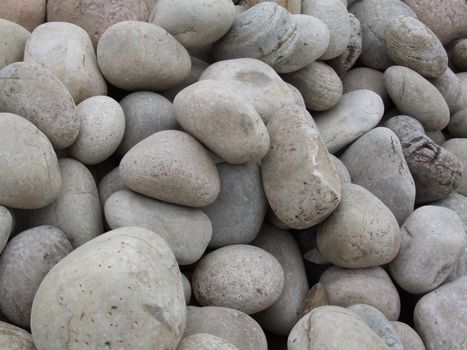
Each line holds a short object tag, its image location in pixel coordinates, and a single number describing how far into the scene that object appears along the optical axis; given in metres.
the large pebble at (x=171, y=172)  0.47
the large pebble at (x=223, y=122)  0.49
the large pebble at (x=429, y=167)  0.63
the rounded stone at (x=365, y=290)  0.52
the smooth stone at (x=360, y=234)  0.52
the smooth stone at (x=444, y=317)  0.50
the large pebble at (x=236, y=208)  0.53
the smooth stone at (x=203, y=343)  0.39
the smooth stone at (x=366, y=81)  0.76
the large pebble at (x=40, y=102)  0.49
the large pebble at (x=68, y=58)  0.56
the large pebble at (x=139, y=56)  0.55
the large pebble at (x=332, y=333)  0.41
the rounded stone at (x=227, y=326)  0.44
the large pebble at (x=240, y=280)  0.48
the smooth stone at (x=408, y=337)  0.50
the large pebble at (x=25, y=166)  0.44
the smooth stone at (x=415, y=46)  0.74
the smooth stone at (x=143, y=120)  0.55
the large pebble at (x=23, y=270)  0.43
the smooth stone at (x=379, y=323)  0.46
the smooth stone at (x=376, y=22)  0.80
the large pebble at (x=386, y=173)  0.60
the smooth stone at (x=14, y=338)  0.38
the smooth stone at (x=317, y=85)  0.68
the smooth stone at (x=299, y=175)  0.51
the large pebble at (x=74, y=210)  0.48
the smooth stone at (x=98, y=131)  0.51
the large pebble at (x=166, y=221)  0.48
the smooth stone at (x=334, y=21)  0.71
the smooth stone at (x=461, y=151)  0.71
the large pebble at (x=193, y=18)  0.59
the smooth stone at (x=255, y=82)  0.58
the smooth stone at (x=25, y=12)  0.63
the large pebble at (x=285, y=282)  0.52
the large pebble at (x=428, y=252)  0.54
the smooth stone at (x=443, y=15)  0.88
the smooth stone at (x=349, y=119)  0.66
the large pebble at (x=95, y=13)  0.63
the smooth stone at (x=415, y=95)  0.70
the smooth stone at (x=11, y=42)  0.57
